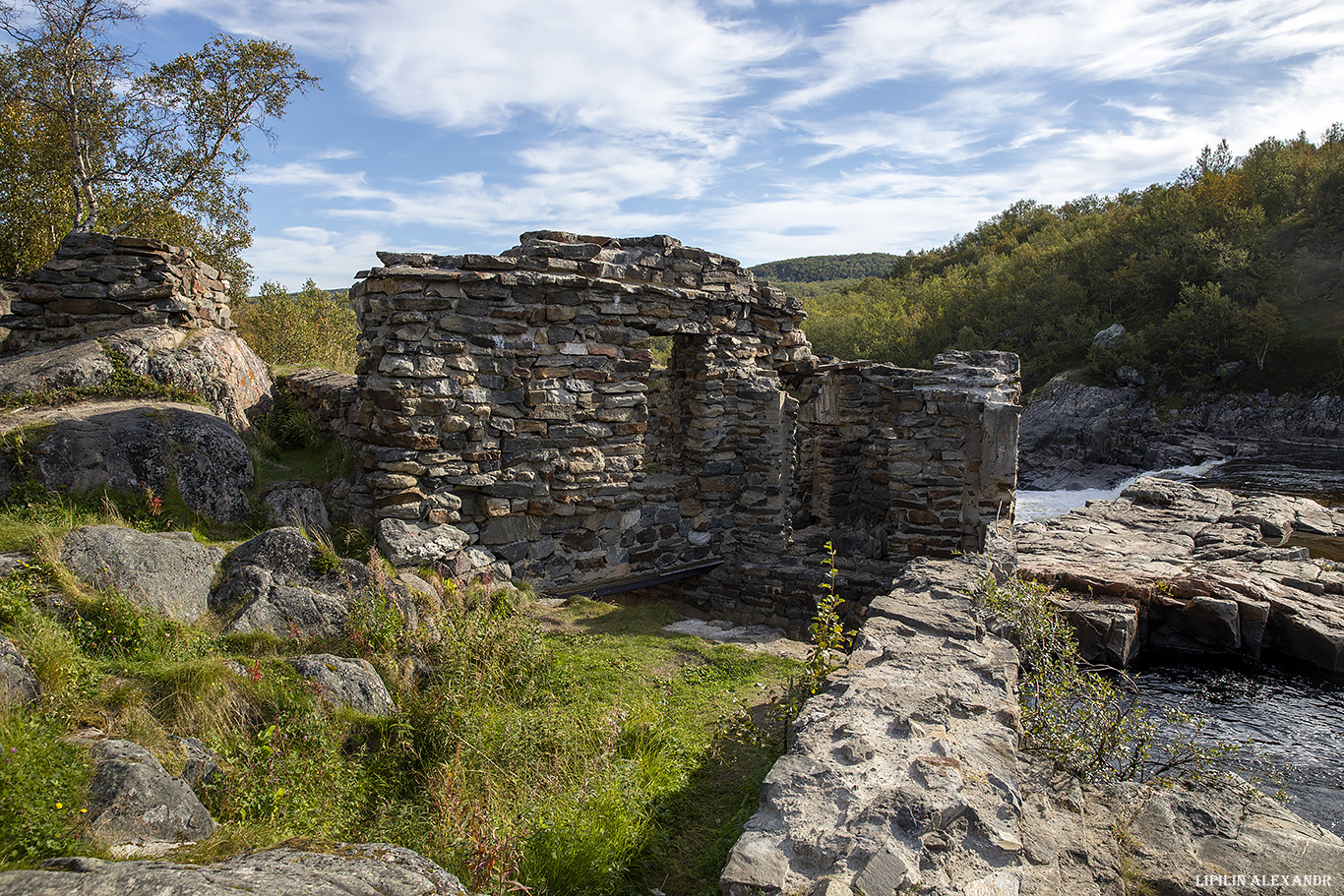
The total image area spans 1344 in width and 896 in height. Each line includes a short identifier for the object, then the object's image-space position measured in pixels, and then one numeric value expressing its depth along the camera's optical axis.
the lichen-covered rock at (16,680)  2.81
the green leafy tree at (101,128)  10.49
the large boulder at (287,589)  4.33
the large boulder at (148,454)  5.13
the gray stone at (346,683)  3.82
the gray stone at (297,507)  5.98
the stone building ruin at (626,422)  6.49
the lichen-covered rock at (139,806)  2.38
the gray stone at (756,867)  2.49
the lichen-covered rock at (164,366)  5.90
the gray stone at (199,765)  2.94
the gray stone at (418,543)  6.12
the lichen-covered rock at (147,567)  3.94
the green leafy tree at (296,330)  13.60
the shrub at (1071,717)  3.69
